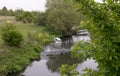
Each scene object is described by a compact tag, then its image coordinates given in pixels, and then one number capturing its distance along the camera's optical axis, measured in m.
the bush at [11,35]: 26.05
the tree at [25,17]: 45.68
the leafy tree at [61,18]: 38.94
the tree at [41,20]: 44.66
